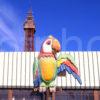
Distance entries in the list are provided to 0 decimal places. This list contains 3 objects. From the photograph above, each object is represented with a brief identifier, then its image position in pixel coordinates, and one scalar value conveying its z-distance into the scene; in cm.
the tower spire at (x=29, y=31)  5606
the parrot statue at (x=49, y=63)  2505
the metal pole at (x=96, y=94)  2717
